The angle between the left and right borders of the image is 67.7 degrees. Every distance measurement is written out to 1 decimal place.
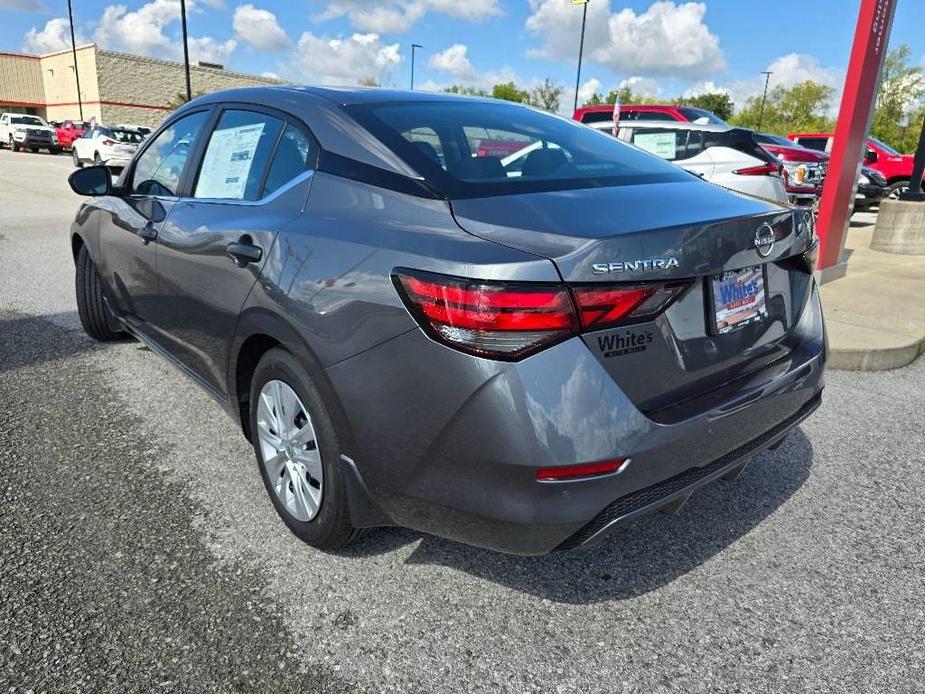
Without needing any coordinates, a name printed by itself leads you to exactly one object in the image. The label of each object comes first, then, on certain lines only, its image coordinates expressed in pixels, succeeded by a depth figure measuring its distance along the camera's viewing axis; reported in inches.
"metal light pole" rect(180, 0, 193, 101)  1141.6
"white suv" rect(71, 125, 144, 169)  957.8
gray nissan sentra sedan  69.7
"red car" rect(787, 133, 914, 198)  652.7
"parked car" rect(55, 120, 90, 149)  1362.0
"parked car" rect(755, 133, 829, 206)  450.6
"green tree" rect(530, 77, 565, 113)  2881.4
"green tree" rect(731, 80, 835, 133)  2691.9
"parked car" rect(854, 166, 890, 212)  577.6
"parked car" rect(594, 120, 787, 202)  355.3
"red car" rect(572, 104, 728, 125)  509.4
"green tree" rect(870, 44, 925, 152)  1857.8
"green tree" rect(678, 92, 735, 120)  3444.9
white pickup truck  1392.7
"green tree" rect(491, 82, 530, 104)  3056.1
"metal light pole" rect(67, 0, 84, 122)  1857.8
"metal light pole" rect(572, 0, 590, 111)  1612.9
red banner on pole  261.1
